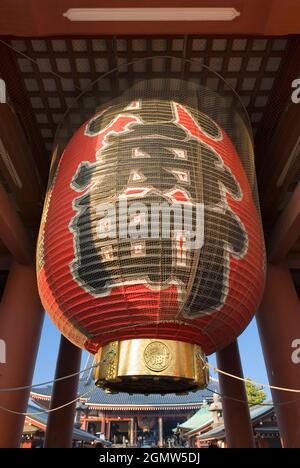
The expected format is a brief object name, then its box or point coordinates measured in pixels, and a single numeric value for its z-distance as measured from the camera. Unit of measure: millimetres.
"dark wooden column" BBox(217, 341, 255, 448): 5938
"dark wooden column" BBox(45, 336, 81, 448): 5949
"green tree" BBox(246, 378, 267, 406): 18359
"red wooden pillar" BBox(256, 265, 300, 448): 4234
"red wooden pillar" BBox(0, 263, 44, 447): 4146
